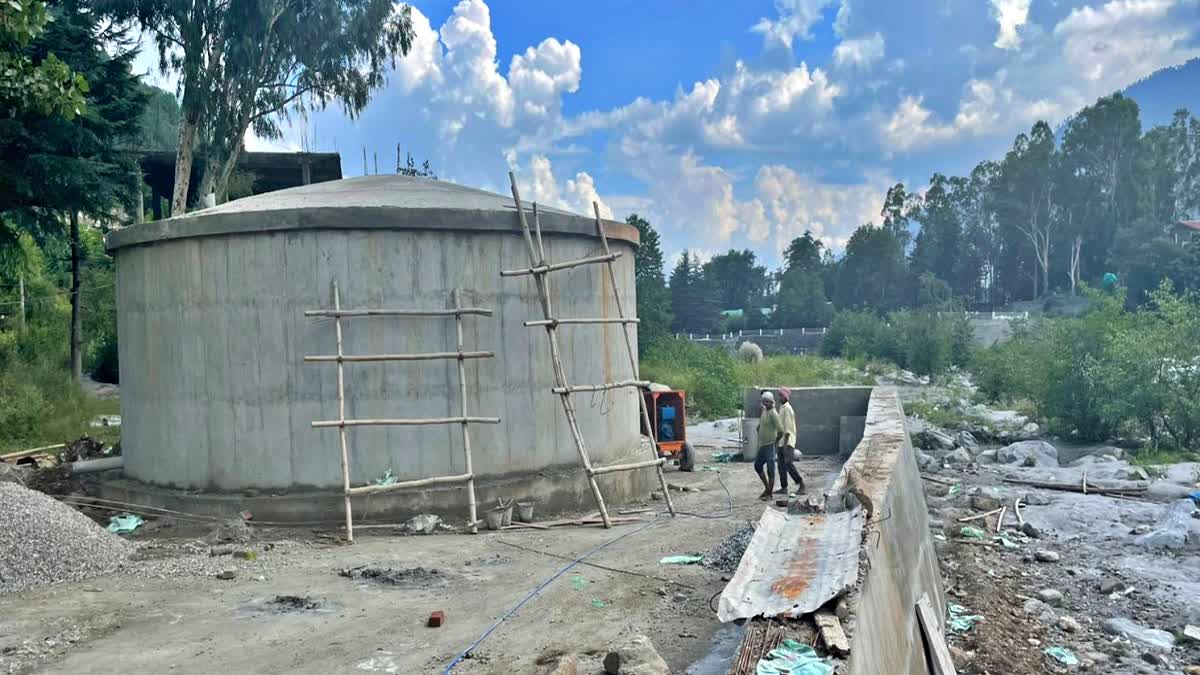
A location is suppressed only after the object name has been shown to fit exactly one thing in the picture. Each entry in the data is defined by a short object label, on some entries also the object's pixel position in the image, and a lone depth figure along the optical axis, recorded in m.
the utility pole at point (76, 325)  23.72
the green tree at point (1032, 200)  65.44
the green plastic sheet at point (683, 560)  8.58
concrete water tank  10.41
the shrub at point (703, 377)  26.52
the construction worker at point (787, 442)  12.14
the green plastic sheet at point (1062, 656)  7.52
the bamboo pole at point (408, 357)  10.10
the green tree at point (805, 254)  85.62
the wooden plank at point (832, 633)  4.23
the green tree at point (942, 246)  74.25
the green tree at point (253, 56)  23.91
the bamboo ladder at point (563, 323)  10.59
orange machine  15.83
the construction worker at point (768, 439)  12.15
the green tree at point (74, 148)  17.94
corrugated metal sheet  4.80
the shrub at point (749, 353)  37.34
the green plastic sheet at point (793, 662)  4.03
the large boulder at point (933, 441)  19.34
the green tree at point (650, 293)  38.00
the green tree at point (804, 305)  71.69
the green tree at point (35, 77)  8.40
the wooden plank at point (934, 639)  6.19
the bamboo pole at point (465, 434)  10.12
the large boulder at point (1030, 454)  17.75
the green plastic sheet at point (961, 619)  8.14
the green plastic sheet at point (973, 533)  11.85
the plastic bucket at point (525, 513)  10.61
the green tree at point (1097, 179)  60.88
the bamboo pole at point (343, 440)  9.67
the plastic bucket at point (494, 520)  10.24
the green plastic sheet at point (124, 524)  10.20
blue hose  5.96
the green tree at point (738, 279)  87.75
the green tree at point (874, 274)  73.62
